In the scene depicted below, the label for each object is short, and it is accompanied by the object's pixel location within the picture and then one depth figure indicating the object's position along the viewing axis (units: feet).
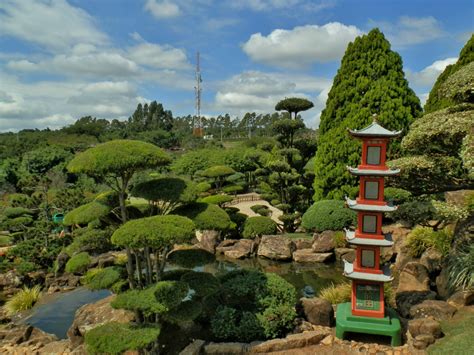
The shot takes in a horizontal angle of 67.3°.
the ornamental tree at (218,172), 71.10
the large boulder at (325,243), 41.09
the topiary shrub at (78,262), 21.11
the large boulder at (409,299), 22.95
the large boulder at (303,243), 43.01
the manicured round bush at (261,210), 51.11
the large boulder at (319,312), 22.67
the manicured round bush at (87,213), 20.59
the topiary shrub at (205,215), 20.53
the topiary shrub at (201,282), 20.44
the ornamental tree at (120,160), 18.43
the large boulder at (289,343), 19.90
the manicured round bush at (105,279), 20.95
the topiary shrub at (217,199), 48.81
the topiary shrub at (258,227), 46.09
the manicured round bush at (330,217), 41.81
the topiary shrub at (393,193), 39.01
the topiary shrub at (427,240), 29.04
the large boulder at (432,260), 27.76
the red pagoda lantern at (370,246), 20.42
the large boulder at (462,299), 21.21
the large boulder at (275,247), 42.04
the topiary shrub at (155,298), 17.54
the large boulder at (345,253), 38.80
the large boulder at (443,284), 23.50
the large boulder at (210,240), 47.09
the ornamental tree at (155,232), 16.83
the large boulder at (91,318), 24.52
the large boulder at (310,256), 40.14
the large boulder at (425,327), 18.97
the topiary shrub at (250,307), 21.02
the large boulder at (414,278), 25.49
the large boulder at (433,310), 20.57
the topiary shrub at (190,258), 20.94
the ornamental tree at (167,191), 20.02
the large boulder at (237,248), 44.34
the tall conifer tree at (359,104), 42.93
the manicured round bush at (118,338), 17.22
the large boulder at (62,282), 35.91
